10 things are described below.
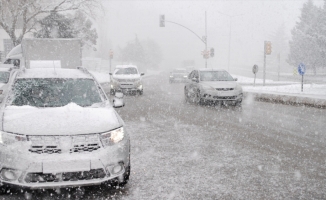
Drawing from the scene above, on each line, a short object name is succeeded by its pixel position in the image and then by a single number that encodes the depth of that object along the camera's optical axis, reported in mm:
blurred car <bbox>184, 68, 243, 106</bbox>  14477
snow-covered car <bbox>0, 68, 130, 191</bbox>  3941
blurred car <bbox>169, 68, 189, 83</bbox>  38500
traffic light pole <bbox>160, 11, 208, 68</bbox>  35806
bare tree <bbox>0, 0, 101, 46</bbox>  29147
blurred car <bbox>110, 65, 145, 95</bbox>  20469
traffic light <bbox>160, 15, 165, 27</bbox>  35806
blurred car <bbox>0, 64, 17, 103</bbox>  13506
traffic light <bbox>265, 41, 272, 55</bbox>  23939
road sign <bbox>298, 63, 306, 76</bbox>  18098
